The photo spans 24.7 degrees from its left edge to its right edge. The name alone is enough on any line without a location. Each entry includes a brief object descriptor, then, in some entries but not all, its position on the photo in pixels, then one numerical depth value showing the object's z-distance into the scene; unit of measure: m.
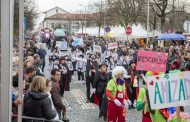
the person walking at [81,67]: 20.38
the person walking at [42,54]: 24.28
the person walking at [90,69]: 14.42
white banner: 5.80
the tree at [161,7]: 46.53
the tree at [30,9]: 41.56
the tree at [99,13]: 72.12
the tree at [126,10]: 56.47
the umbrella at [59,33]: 40.94
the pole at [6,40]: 4.94
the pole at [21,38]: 4.86
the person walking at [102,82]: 11.36
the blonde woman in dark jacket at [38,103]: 5.93
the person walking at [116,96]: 9.30
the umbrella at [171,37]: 36.47
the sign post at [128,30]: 31.30
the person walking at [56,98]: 7.57
